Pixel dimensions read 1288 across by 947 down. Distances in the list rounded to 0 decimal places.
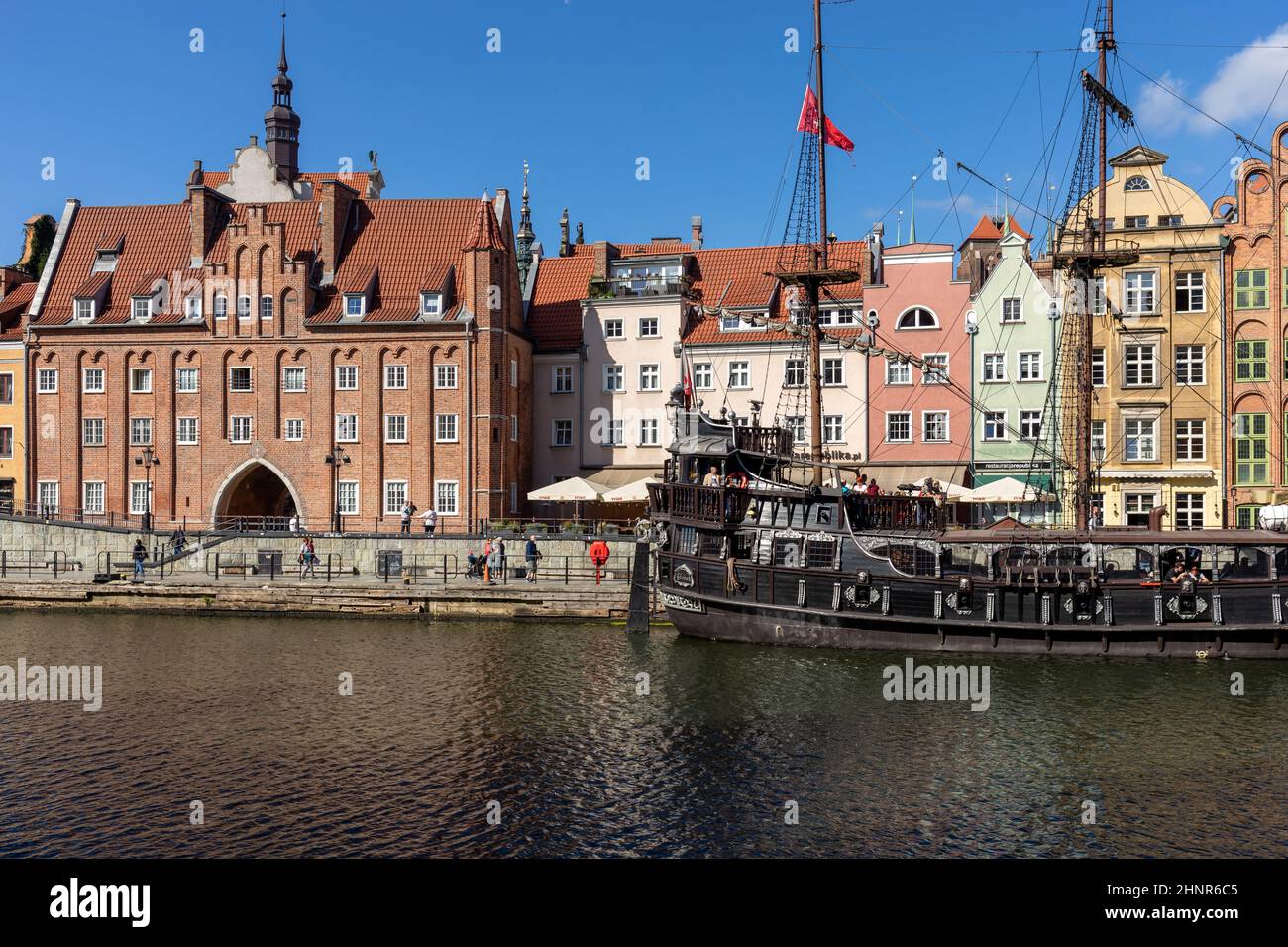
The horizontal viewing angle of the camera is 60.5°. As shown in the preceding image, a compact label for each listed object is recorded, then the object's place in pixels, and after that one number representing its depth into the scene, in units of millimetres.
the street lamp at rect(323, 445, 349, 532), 56125
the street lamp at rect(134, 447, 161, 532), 57812
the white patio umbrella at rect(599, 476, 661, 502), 51781
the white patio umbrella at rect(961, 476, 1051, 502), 47656
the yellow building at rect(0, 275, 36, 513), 60625
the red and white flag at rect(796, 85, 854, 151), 42797
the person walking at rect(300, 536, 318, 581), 47188
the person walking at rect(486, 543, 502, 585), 45609
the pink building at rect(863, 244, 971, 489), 55562
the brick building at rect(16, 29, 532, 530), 57156
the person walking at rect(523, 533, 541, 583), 44959
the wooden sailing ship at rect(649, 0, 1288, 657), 33500
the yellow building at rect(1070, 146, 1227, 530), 52219
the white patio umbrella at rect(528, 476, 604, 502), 52812
